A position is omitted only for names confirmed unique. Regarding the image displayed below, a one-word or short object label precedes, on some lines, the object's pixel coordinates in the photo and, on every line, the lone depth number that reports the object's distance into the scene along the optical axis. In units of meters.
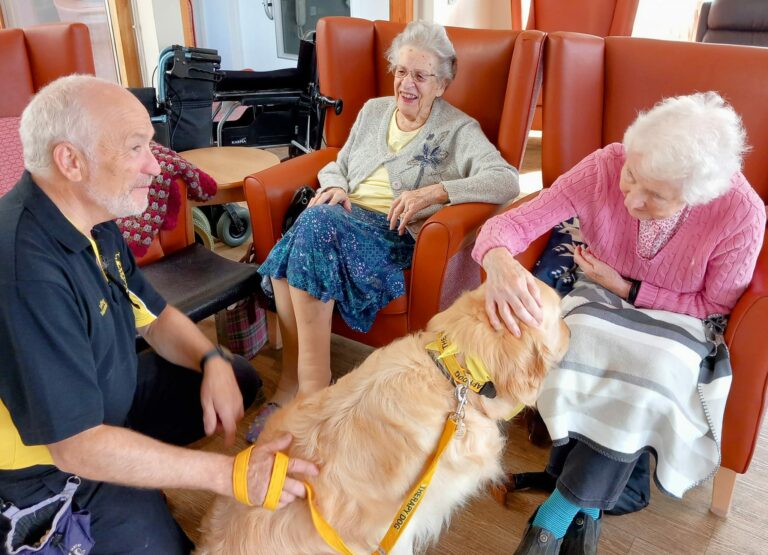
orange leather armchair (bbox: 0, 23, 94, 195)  2.38
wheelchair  3.02
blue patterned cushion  1.63
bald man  0.87
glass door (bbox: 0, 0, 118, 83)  4.60
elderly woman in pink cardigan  1.25
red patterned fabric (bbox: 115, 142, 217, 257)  1.87
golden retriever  0.98
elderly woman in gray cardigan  1.75
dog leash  0.96
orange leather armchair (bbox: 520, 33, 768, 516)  1.79
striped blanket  1.25
